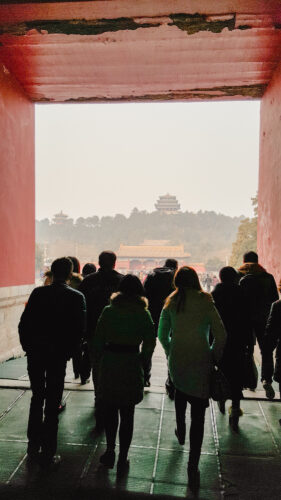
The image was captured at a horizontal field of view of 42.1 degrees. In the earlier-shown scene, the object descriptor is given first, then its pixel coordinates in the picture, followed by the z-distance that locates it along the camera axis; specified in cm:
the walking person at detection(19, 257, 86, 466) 292
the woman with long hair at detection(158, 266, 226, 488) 279
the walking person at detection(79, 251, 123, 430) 373
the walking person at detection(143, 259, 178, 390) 448
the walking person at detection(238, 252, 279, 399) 432
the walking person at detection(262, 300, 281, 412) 337
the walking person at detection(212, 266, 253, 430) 349
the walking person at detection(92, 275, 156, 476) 271
